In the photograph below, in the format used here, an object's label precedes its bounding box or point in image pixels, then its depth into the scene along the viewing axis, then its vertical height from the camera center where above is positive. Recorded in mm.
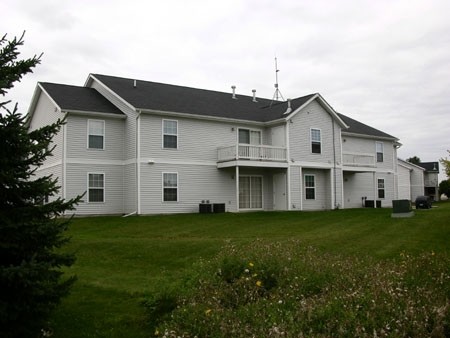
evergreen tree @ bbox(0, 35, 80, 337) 5203 -240
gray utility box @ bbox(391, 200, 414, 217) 21250 -439
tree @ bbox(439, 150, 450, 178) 24627 +1780
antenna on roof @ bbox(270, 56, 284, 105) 36750 +8412
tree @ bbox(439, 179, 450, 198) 53294 +1307
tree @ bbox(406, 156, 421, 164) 96062 +8185
